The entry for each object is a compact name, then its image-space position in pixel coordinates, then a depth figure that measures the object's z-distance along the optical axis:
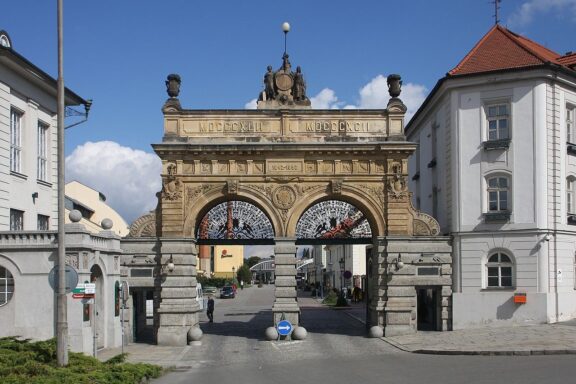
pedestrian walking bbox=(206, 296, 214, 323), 37.16
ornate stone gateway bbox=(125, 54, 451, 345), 28.52
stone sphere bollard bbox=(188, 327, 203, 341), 27.56
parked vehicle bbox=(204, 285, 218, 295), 70.75
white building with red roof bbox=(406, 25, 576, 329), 28.02
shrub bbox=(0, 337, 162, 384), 14.75
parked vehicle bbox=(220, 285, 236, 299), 72.50
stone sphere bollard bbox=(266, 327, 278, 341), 28.16
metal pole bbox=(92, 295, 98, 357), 22.14
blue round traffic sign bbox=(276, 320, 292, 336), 27.94
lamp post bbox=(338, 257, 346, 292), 58.28
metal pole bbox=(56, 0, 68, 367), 16.64
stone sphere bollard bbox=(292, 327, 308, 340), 28.03
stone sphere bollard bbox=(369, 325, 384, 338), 28.31
